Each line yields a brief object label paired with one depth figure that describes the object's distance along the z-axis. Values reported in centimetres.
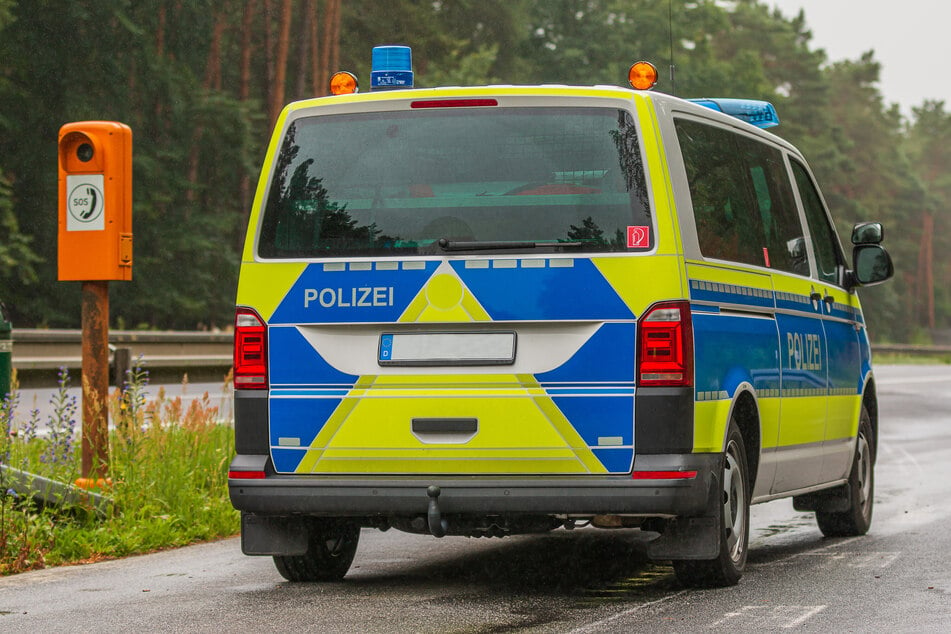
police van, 1304
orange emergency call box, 1942
